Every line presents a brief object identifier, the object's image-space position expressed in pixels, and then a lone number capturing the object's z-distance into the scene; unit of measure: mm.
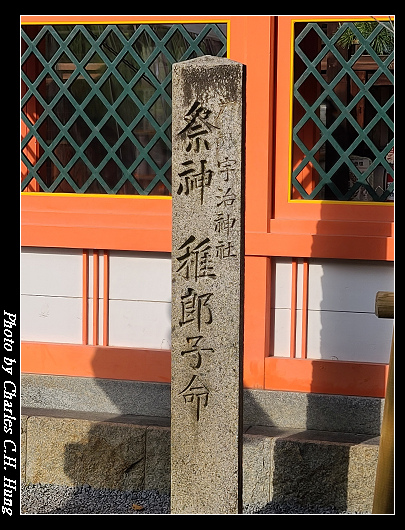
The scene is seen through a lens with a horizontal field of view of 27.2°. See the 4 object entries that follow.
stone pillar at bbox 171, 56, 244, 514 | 4484
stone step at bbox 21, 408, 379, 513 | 5641
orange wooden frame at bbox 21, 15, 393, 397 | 5730
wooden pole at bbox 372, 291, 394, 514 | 4500
